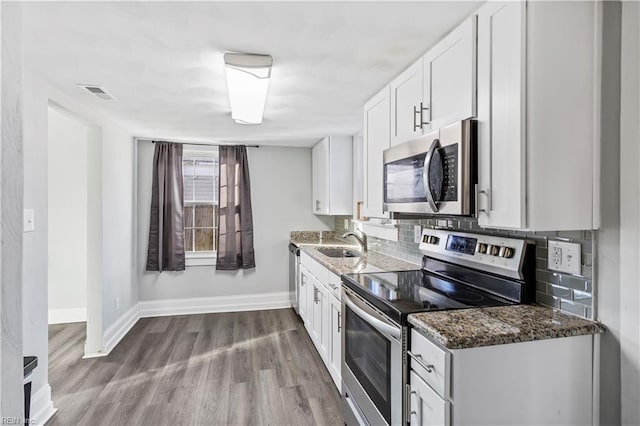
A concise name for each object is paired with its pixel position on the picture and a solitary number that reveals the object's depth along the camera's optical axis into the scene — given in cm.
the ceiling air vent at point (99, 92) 225
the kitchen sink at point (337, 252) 324
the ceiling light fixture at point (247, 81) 177
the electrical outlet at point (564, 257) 129
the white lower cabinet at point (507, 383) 112
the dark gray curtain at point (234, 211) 435
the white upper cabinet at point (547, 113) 114
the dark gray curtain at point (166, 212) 413
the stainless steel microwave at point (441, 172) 134
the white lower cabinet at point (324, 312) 238
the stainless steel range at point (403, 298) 144
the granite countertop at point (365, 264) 234
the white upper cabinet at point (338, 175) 384
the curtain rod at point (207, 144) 429
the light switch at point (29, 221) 199
